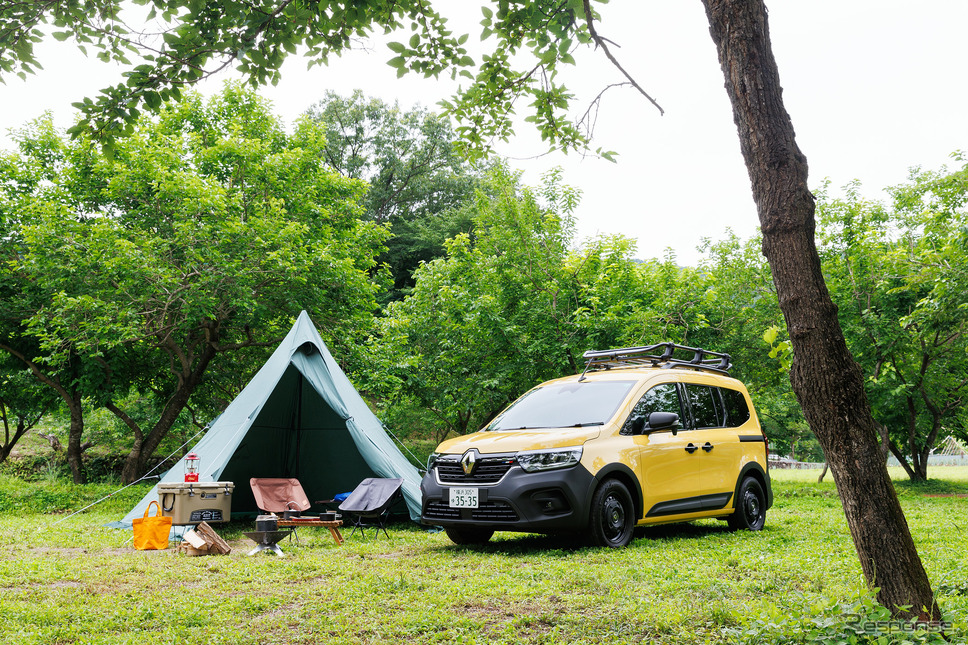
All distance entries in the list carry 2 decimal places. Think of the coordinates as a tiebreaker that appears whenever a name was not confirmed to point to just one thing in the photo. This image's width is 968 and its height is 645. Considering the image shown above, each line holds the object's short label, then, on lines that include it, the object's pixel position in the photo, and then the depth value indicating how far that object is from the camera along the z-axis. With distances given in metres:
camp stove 7.50
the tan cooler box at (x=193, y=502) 8.27
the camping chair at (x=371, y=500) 8.67
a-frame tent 9.83
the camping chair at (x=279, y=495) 9.81
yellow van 6.79
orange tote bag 7.93
